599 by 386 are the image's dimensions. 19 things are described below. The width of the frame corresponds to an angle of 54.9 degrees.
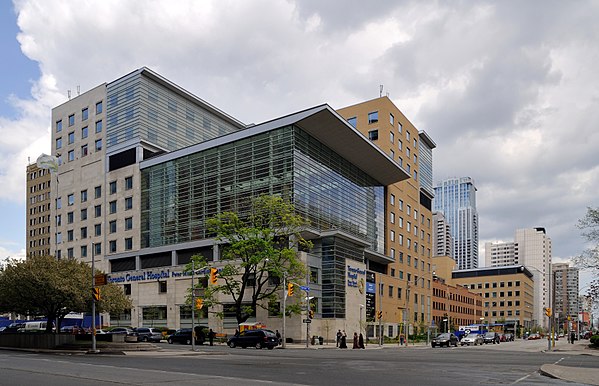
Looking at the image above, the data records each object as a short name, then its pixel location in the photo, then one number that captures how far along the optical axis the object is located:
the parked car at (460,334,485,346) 71.56
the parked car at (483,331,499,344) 84.69
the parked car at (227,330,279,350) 47.44
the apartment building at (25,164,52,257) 150.62
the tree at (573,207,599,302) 46.68
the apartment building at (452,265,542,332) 183.25
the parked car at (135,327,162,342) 56.78
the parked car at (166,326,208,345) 55.14
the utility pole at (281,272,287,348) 51.39
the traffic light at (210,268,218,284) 42.19
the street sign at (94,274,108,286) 36.30
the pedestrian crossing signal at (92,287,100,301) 36.26
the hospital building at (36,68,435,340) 67.50
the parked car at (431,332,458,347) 67.06
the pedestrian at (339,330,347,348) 54.31
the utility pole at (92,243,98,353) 34.50
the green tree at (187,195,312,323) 55.97
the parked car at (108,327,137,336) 56.15
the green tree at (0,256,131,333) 38.94
